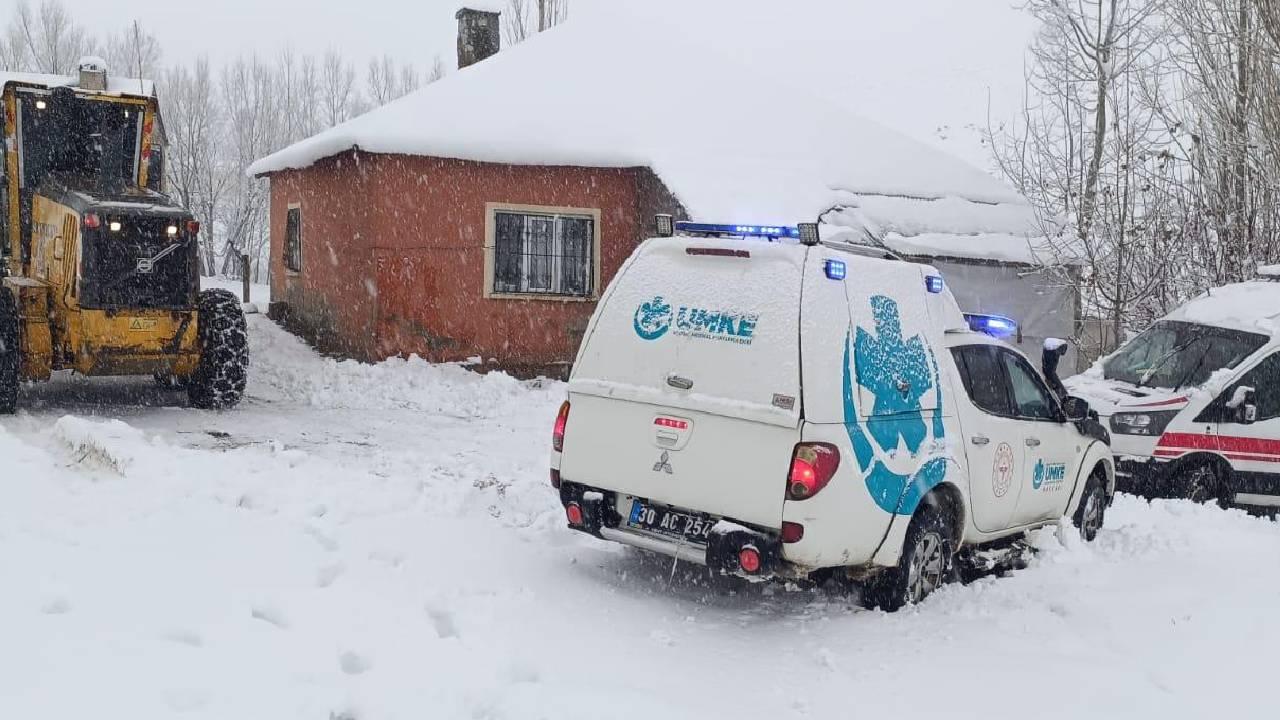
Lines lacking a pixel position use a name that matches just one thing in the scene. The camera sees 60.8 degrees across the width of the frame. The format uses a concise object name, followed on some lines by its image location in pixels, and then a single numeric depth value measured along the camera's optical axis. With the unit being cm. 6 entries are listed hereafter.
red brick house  1497
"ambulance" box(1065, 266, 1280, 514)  920
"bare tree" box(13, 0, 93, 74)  4647
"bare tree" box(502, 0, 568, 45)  3419
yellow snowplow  1013
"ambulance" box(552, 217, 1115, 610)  543
